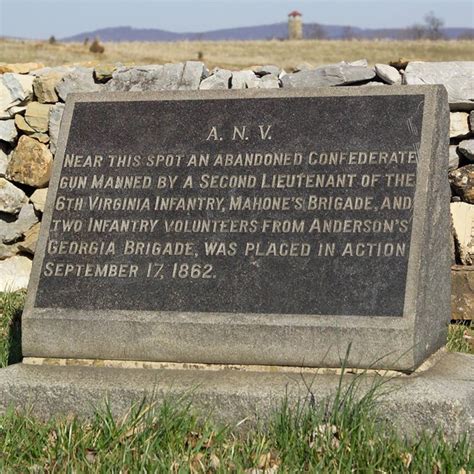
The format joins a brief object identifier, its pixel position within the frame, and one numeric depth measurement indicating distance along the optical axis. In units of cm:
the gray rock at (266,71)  845
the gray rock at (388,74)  796
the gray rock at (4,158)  882
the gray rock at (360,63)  830
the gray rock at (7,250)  884
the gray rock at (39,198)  869
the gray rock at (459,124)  795
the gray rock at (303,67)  848
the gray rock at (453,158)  790
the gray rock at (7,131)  880
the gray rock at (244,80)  827
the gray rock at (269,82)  823
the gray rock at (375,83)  802
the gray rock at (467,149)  788
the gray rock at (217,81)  823
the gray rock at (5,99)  877
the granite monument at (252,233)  496
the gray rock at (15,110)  880
